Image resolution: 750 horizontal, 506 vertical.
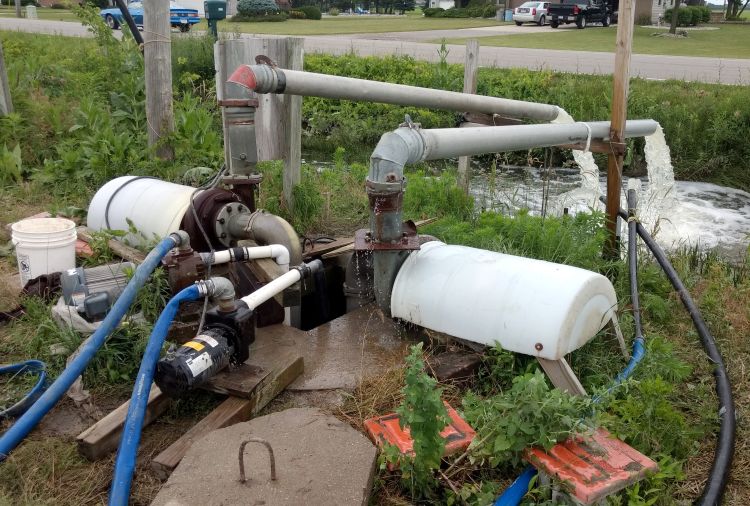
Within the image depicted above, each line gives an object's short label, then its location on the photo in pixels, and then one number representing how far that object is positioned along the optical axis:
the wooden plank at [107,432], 2.82
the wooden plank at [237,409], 2.74
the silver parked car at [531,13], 35.34
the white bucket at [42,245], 4.07
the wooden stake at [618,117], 4.64
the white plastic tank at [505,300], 3.15
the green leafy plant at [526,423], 2.57
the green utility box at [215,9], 13.73
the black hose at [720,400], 2.78
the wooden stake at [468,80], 6.36
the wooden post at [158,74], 5.91
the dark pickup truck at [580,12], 33.12
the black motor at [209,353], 2.90
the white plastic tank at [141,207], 4.48
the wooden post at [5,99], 7.70
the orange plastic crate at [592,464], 2.41
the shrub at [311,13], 46.28
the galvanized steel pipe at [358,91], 3.95
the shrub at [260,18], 40.47
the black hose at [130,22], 7.99
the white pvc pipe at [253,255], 3.77
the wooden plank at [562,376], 3.18
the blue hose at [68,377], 2.77
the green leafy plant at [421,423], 2.45
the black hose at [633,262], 3.77
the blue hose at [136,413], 2.53
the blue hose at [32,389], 3.04
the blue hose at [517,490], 2.49
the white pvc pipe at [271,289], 3.32
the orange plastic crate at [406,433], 2.69
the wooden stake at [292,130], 5.22
